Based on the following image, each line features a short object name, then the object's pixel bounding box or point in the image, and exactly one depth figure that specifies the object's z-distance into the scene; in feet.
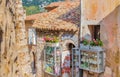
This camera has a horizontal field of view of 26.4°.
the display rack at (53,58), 53.57
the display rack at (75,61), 49.24
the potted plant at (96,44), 44.21
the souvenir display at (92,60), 44.14
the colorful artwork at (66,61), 53.16
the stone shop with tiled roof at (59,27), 51.72
